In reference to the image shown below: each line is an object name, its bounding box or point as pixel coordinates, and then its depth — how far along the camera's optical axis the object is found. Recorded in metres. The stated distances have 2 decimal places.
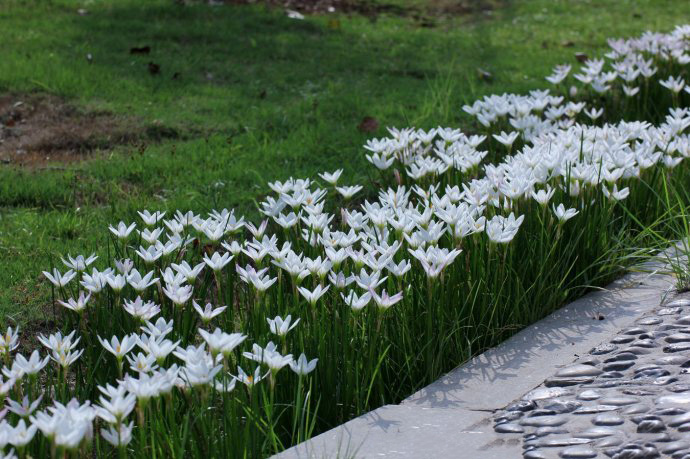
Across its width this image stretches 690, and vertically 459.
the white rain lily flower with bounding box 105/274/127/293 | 5.73
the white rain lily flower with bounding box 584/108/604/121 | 10.16
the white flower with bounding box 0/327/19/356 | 5.05
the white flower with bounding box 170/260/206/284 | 5.81
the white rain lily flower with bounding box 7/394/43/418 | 4.34
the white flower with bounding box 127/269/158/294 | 5.72
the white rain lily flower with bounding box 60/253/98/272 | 6.10
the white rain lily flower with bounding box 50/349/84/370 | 4.90
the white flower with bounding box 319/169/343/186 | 7.78
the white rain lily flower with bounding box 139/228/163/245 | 6.45
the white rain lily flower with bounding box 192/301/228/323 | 5.29
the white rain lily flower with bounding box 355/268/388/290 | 5.60
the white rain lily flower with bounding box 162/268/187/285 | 5.65
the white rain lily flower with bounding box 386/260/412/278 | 5.76
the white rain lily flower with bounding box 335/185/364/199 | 7.48
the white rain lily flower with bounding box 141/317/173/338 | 4.99
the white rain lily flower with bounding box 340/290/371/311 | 5.49
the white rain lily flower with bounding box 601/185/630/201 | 7.18
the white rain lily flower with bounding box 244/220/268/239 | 6.67
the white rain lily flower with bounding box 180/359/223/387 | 4.50
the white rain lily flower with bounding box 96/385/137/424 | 4.16
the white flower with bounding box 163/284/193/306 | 5.57
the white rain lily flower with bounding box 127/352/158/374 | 4.69
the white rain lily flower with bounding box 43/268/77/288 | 5.80
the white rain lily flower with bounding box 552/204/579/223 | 6.62
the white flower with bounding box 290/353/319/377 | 4.95
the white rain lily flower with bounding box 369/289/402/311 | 5.43
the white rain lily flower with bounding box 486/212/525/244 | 6.25
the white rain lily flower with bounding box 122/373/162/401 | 4.33
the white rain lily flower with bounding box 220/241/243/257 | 6.31
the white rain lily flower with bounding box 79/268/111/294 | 5.72
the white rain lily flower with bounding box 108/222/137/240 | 6.47
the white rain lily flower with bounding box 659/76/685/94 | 10.72
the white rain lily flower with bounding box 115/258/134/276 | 5.95
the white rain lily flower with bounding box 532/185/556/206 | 6.81
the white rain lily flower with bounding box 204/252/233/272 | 5.98
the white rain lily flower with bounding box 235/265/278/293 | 5.54
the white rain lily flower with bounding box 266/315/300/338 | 5.14
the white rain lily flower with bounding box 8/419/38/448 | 4.06
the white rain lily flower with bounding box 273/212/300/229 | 6.77
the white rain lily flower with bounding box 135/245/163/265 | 6.13
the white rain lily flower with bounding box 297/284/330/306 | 5.44
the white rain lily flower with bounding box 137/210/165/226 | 6.62
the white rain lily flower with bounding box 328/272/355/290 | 5.77
